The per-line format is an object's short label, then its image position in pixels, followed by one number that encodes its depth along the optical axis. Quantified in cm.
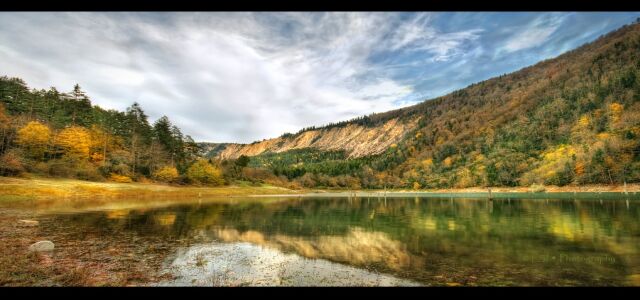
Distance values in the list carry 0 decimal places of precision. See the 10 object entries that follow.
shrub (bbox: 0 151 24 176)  6775
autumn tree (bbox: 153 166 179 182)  11581
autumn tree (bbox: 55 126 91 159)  9150
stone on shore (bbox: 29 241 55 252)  2038
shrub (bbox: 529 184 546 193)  14100
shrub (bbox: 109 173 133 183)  9838
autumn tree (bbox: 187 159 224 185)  13050
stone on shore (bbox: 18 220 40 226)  3137
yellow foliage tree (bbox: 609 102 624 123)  17662
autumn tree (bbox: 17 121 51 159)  8288
